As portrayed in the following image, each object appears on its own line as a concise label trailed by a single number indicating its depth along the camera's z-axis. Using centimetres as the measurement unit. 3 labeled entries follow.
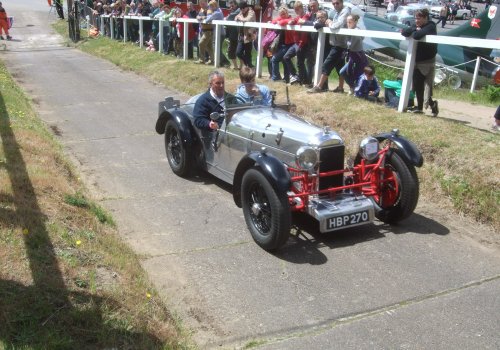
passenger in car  644
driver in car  636
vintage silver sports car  482
